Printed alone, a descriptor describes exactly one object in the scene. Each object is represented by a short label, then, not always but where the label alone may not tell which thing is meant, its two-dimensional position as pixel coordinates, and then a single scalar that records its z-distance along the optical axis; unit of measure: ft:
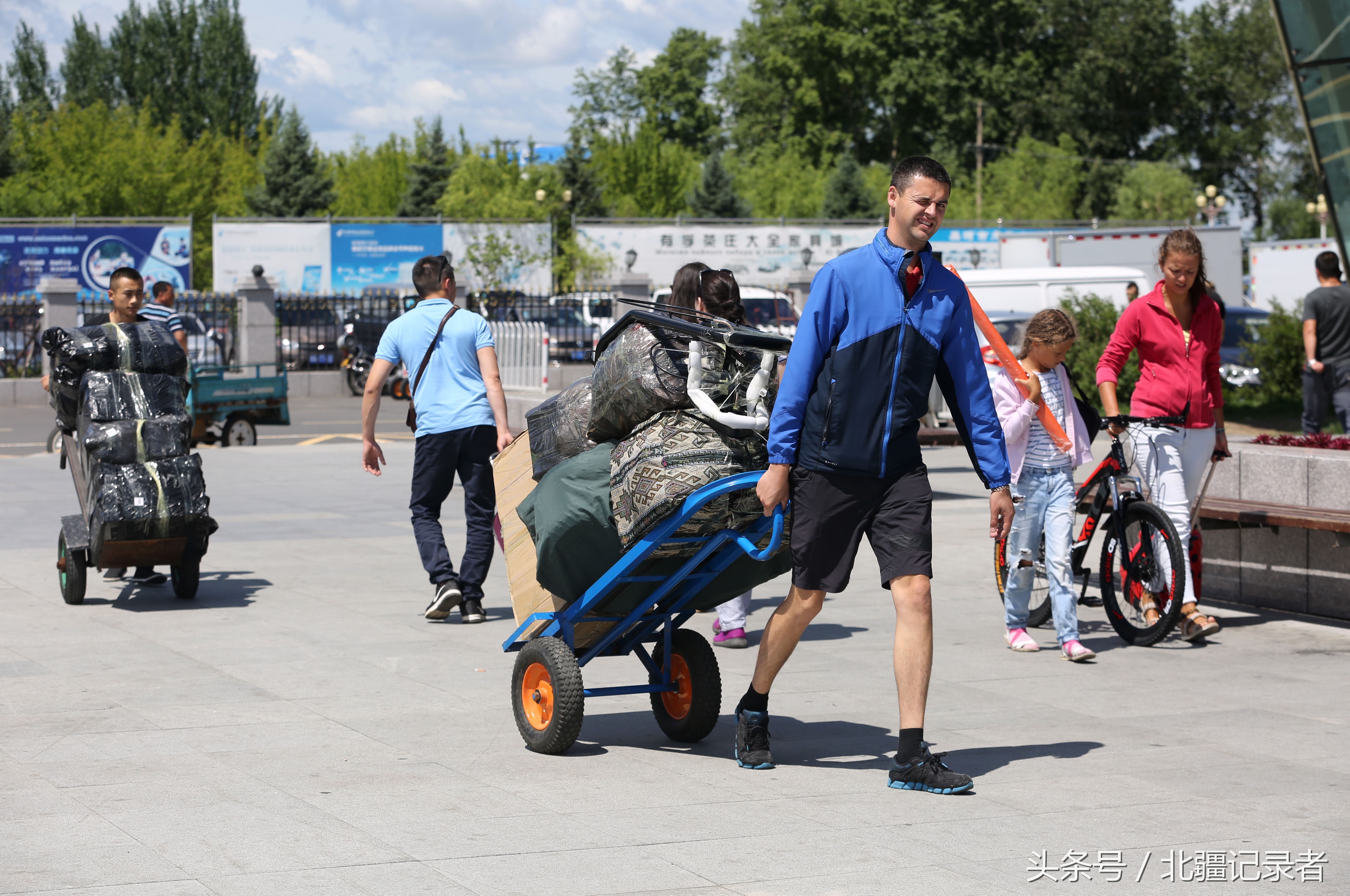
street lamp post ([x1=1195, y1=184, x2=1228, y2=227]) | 161.07
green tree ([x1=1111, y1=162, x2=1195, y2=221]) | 229.04
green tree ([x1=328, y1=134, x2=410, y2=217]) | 223.71
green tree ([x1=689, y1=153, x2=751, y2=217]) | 218.59
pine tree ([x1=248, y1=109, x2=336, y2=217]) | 202.49
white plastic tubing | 17.03
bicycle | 25.40
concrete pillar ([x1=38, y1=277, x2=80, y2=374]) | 94.89
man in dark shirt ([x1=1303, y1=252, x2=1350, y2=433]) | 44.88
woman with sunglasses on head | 21.94
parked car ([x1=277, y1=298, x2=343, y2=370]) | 112.57
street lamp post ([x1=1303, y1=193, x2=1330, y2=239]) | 166.20
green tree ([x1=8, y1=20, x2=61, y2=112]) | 273.54
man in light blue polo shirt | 27.66
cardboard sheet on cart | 19.72
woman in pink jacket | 26.04
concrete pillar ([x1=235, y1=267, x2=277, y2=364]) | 105.91
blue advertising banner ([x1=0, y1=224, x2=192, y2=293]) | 137.90
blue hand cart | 17.24
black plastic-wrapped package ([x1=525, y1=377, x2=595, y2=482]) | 19.16
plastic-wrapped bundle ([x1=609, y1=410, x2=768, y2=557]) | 16.98
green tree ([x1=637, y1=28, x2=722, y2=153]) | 285.43
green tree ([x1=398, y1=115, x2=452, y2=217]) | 211.20
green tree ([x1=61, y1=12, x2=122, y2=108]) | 276.62
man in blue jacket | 16.53
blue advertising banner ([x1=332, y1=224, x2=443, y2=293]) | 147.13
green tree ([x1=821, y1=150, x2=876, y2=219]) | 224.74
